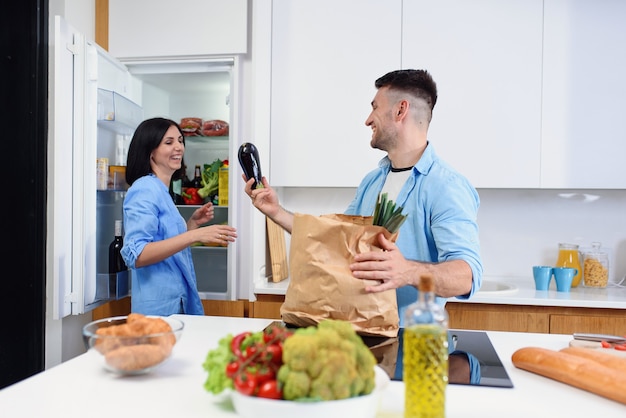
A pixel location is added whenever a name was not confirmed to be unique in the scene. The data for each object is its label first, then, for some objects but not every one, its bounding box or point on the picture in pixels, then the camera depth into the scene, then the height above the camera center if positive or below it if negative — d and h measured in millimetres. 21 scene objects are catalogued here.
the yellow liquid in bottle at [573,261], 2695 -308
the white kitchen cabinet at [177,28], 2607 +769
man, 1306 -23
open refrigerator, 2090 +208
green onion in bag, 1239 -49
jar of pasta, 2629 -334
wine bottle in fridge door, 2521 -282
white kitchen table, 879 -347
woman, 2131 -161
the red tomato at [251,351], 815 -233
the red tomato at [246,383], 800 -275
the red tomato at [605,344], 1208 -317
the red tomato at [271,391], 792 -281
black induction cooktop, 1054 -345
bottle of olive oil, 766 -226
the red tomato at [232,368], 824 -261
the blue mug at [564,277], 2520 -362
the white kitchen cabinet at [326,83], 2602 +523
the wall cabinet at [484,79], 2533 +534
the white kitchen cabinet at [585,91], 2488 +478
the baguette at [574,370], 940 -315
